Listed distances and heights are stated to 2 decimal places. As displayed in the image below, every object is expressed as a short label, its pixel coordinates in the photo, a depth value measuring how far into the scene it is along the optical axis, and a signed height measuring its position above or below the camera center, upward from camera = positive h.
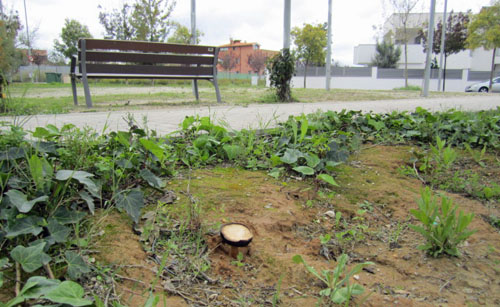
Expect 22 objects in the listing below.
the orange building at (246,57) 52.91 +4.56
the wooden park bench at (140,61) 6.45 +0.49
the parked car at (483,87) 24.44 -0.12
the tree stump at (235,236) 1.57 -0.66
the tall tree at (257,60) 52.81 +3.77
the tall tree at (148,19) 23.75 +4.49
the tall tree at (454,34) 31.53 +4.50
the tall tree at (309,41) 31.80 +3.93
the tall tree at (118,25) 27.92 +4.85
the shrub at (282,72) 8.43 +0.31
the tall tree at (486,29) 23.98 +3.94
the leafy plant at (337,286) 1.29 -0.75
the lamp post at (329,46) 17.65 +1.95
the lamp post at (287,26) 8.48 +1.40
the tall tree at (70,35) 38.72 +5.51
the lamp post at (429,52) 12.84 +1.22
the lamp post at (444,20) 22.59 +4.03
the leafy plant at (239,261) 1.56 -0.76
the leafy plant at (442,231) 1.63 -0.67
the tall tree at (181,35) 34.66 +5.04
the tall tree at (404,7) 23.94 +5.24
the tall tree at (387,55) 40.53 +3.43
